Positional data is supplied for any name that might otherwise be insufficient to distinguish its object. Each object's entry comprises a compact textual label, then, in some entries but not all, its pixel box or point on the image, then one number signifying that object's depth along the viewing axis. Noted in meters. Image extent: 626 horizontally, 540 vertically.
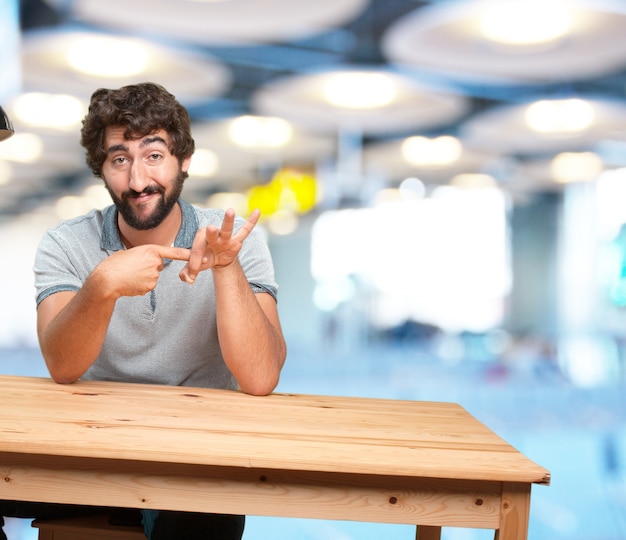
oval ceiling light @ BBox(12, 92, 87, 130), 5.81
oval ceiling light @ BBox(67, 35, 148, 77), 4.68
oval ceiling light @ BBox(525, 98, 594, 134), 6.00
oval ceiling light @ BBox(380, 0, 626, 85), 4.04
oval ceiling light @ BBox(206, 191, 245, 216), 6.59
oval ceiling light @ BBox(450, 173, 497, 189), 6.57
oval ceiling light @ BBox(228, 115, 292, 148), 6.32
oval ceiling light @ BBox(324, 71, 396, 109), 5.24
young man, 1.32
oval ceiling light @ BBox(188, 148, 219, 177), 6.52
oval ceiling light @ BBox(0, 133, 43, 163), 6.58
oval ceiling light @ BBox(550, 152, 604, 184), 6.54
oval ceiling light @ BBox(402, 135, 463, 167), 6.50
